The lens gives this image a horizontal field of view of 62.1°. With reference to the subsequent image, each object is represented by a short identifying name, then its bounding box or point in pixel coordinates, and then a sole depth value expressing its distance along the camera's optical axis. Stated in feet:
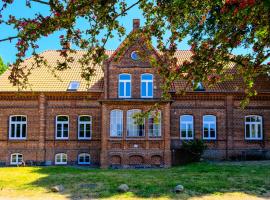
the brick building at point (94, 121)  49.16
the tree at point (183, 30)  11.39
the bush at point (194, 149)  46.84
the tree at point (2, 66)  89.13
